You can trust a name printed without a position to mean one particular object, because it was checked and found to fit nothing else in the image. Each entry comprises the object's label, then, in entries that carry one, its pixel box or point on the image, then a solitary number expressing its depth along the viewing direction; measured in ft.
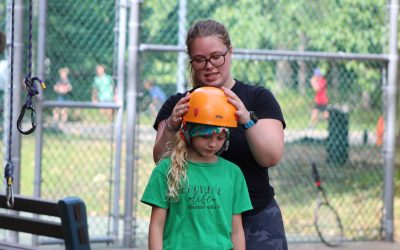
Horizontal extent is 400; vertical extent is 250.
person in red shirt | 59.47
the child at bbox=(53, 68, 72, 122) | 53.16
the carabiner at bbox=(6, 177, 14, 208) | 24.53
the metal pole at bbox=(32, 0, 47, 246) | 51.58
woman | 24.97
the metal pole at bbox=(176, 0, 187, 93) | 55.77
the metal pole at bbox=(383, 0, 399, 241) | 59.21
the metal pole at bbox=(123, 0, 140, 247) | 53.83
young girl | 24.36
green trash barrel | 60.34
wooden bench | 21.77
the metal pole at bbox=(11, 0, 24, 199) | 50.90
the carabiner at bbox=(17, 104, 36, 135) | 25.55
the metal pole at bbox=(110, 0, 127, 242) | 53.42
